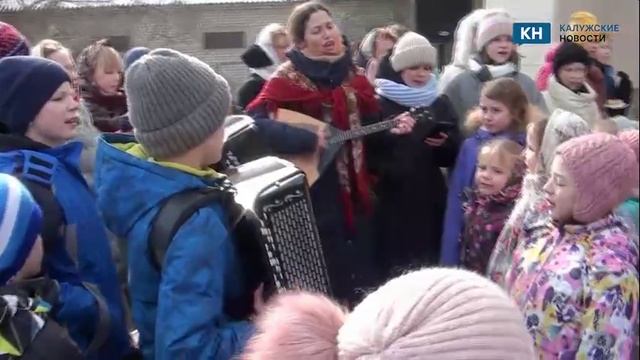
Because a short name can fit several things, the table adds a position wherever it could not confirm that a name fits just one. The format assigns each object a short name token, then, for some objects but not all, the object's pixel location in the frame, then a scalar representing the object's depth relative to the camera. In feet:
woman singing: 11.49
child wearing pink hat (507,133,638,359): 7.43
